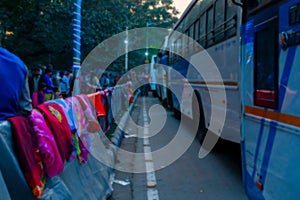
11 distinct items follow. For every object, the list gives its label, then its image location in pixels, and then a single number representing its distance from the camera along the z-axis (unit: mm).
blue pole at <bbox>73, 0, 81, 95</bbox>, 8094
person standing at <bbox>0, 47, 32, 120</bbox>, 3080
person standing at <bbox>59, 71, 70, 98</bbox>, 15391
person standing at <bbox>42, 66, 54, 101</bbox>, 11456
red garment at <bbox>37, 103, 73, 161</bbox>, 3465
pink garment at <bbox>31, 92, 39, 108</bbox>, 10836
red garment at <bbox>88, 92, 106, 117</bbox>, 6926
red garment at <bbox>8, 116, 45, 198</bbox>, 2713
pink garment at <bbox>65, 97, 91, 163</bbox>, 4379
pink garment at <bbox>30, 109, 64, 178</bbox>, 3053
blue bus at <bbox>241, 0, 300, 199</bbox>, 2826
